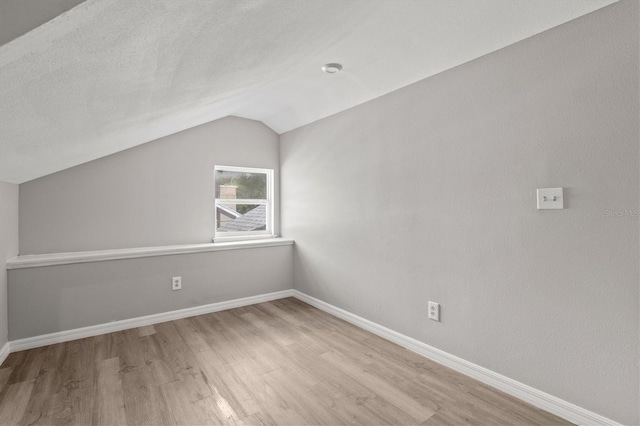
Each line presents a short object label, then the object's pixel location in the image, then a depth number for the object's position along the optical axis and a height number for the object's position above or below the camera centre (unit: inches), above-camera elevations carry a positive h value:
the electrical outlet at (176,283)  127.4 -27.7
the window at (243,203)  152.4 +5.2
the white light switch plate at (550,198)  68.4 +2.8
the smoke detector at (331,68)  95.3 +43.8
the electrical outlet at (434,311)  92.7 -28.9
